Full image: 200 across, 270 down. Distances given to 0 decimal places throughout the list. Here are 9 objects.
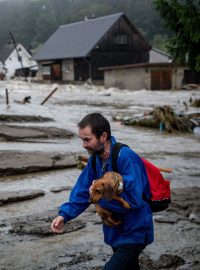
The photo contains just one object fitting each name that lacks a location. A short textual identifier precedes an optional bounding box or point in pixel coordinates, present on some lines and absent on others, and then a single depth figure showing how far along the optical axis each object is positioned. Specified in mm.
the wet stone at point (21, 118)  14963
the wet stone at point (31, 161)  8312
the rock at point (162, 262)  4289
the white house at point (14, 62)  78875
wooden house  53156
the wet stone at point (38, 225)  5176
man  2863
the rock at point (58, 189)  7160
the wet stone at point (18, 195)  6477
